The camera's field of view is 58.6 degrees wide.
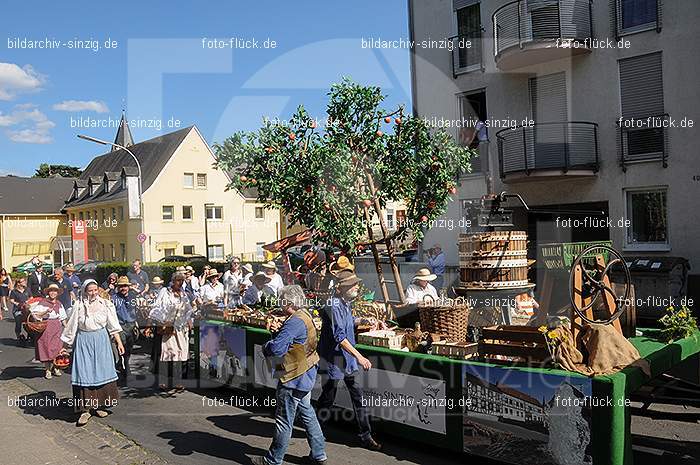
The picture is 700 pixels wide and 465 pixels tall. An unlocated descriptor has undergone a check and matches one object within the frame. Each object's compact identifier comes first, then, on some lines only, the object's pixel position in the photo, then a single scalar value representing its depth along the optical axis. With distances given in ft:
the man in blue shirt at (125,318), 36.73
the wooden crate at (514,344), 19.13
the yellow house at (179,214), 152.66
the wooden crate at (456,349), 21.20
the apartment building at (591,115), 51.75
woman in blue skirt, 27.68
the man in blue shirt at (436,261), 47.91
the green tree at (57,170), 309.01
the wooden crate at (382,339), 23.49
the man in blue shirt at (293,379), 20.59
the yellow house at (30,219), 186.70
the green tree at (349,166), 28.84
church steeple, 230.89
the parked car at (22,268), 133.59
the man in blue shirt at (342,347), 22.66
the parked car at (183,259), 115.42
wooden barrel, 23.41
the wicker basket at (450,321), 23.47
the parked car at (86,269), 107.04
